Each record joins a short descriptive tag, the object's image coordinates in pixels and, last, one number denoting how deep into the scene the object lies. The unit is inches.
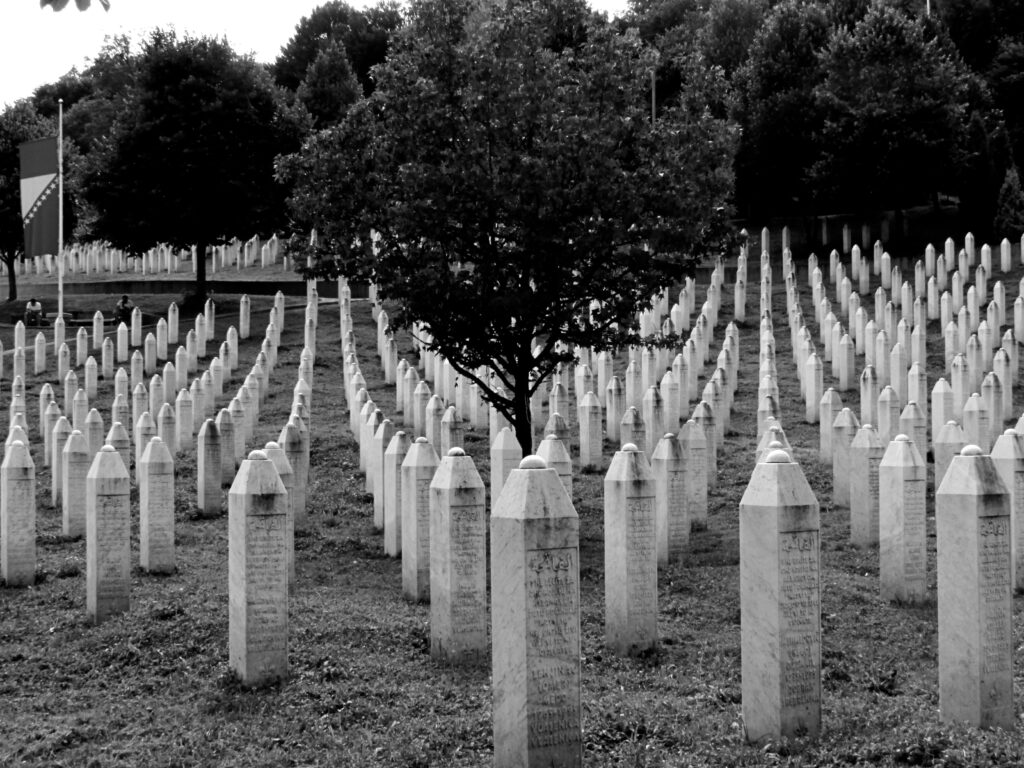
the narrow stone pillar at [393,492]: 546.9
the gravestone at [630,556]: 400.2
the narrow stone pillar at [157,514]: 514.6
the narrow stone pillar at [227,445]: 737.6
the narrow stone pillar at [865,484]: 560.4
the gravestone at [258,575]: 355.6
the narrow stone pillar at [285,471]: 492.7
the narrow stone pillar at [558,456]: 478.3
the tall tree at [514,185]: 625.6
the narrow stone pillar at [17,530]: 515.2
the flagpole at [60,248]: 1278.5
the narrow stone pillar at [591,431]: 759.7
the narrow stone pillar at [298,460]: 631.8
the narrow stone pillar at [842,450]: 636.1
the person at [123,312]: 1510.8
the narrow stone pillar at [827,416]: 763.4
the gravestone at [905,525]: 472.1
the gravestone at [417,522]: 474.3
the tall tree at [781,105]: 1833.2
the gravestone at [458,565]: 383.9
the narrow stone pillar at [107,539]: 441.1
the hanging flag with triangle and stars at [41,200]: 1290.6
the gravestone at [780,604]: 293.0
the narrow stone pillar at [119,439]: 626.2
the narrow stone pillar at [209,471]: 669.3
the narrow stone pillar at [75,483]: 598.5
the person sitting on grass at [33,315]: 1536.7
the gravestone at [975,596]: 302.4
